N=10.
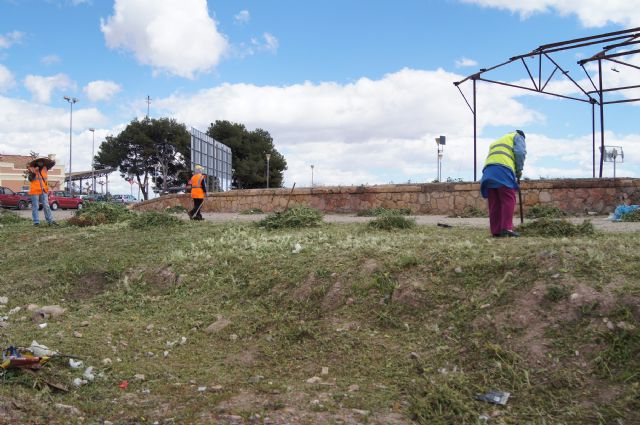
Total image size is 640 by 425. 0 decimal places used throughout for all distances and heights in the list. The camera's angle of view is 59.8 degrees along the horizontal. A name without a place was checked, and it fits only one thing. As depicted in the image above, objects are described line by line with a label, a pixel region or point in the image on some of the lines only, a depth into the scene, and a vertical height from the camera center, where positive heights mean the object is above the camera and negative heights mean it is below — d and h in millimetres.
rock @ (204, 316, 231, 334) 4531 -1023
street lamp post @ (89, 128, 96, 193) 48969 +2246
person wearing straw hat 11250 +383
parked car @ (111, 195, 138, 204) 45631 +265
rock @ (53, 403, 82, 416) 3131 -1181
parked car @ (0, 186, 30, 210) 25766 +76
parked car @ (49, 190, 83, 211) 29433 -63
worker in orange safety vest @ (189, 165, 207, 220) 11250 +187
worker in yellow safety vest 6176 +271
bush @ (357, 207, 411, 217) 12648 -231
